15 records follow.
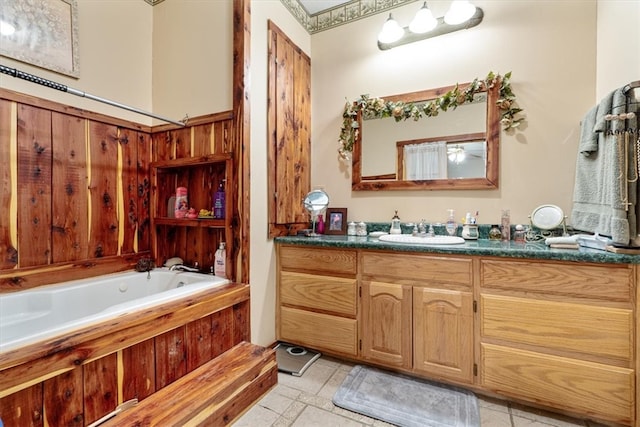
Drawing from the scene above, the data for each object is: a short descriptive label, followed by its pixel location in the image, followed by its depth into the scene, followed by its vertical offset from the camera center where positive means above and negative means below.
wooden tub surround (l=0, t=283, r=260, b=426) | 0.93 -0.64
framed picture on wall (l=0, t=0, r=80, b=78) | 1.56 +1.04
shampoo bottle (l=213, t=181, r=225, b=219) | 1.95 +0.02
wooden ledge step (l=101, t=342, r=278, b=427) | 1.20 -0.89
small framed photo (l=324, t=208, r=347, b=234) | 2.35 -0.11
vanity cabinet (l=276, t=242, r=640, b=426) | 1.29 -0.62
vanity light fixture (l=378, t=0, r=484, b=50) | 1.92 +1.34
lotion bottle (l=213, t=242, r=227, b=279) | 1.92 -0.37
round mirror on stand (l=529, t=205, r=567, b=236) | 1.70 -0.06
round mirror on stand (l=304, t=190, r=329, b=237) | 2.28 +0.05
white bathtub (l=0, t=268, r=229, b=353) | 1.32 -0.52
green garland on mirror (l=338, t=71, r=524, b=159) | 1.89 +0.78
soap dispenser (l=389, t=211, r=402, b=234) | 2.15 -0.14
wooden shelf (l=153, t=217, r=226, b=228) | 1.90 -0.10
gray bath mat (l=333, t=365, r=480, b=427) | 1.40 -1.05
